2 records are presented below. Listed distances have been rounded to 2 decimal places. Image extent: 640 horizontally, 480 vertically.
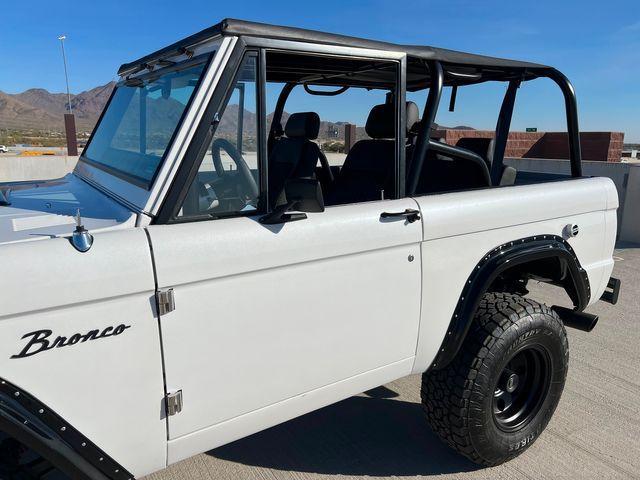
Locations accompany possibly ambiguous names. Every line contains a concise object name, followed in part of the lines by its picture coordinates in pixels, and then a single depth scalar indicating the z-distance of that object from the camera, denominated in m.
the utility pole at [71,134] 12.75
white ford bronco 1.58
